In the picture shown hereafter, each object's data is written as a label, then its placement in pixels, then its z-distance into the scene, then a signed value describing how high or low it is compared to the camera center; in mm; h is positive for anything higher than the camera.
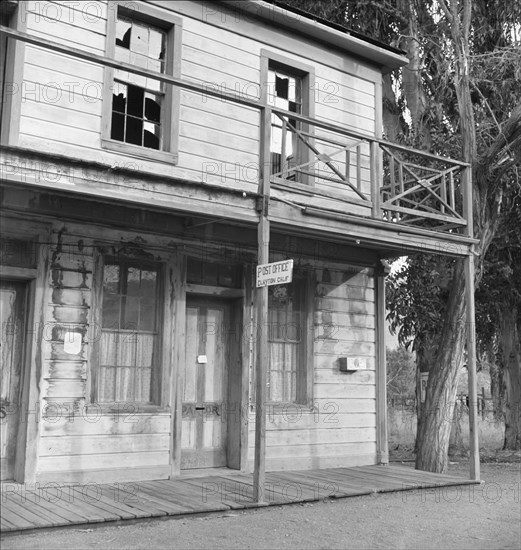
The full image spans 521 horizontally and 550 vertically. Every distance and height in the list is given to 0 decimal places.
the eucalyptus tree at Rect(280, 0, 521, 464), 11492 +5029
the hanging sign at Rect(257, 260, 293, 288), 7109 +1012
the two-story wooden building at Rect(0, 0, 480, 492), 7699 +1602
